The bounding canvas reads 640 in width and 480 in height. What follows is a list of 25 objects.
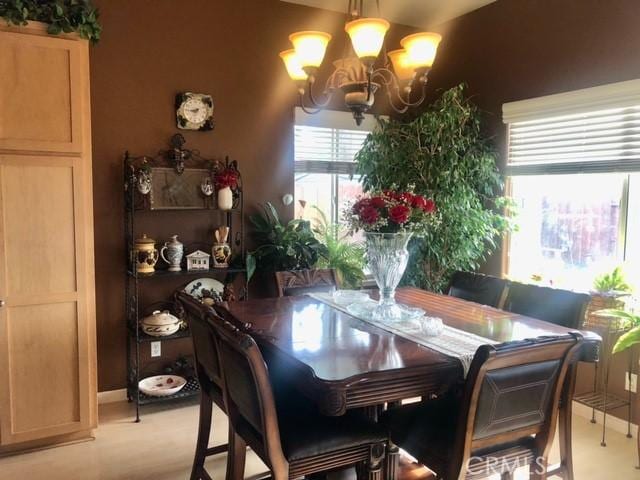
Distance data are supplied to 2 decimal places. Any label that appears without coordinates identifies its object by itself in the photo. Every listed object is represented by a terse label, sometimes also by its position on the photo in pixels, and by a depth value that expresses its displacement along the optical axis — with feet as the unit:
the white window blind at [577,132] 10.54
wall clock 12.19
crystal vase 8.11
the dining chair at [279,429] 5.95
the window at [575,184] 10.75
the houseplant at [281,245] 12.71
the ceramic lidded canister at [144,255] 11.46
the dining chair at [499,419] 5.74
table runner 6.48
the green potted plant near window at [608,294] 10.46
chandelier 7.39
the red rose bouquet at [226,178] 12.34
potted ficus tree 12.48
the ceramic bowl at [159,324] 11.62
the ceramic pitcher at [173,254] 11.94
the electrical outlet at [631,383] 10.58
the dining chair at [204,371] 7.29
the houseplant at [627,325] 9.09
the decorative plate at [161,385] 11.43
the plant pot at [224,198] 12.36
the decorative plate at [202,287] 12.76
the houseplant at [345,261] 13.37
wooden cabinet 9.19
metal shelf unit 11.57
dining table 5.81
